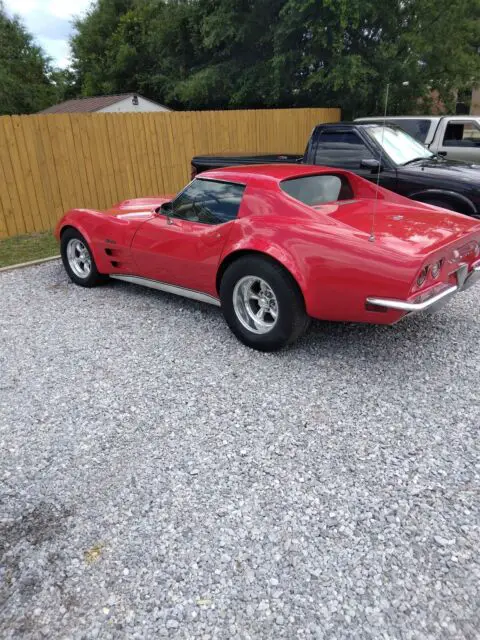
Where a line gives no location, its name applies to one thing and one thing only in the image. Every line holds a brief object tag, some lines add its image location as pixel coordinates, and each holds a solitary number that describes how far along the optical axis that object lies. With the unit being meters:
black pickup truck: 6.23
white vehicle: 9.50
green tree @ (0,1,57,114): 30.19
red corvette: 3.39
